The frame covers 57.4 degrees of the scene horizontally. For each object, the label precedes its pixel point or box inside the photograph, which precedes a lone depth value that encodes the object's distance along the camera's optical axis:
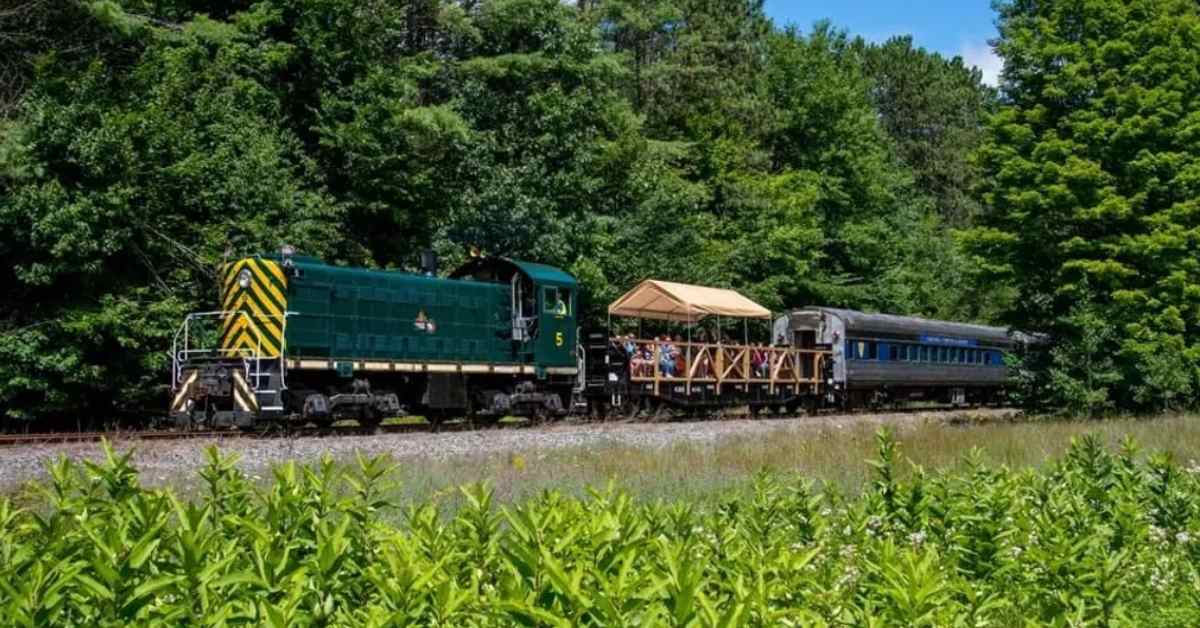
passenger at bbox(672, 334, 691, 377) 30.02
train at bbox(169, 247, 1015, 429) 20.27
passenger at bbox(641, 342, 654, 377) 28.81
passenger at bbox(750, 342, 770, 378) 32.34
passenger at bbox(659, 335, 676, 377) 29.47
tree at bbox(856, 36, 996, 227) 78.62
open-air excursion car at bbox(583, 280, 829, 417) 28.20
